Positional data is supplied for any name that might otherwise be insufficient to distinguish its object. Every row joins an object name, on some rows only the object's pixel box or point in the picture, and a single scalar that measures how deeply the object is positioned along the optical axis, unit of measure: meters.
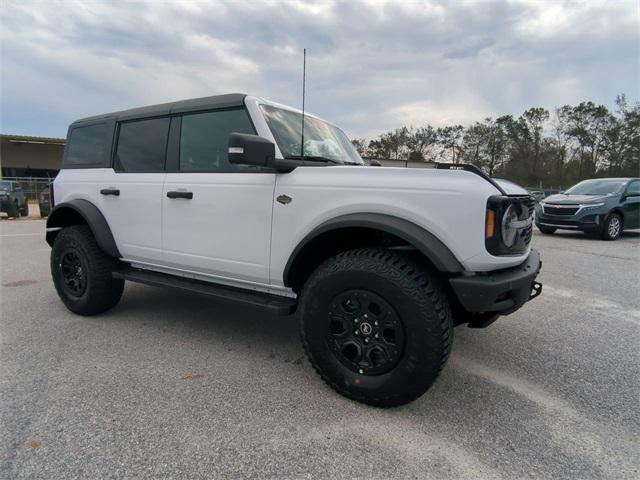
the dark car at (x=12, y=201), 15.14
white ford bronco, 2.18
